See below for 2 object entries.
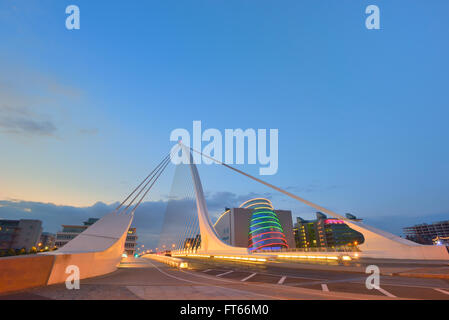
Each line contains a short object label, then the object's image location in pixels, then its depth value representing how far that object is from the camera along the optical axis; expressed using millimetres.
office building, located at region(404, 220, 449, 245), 167250
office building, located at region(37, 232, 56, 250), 134812
